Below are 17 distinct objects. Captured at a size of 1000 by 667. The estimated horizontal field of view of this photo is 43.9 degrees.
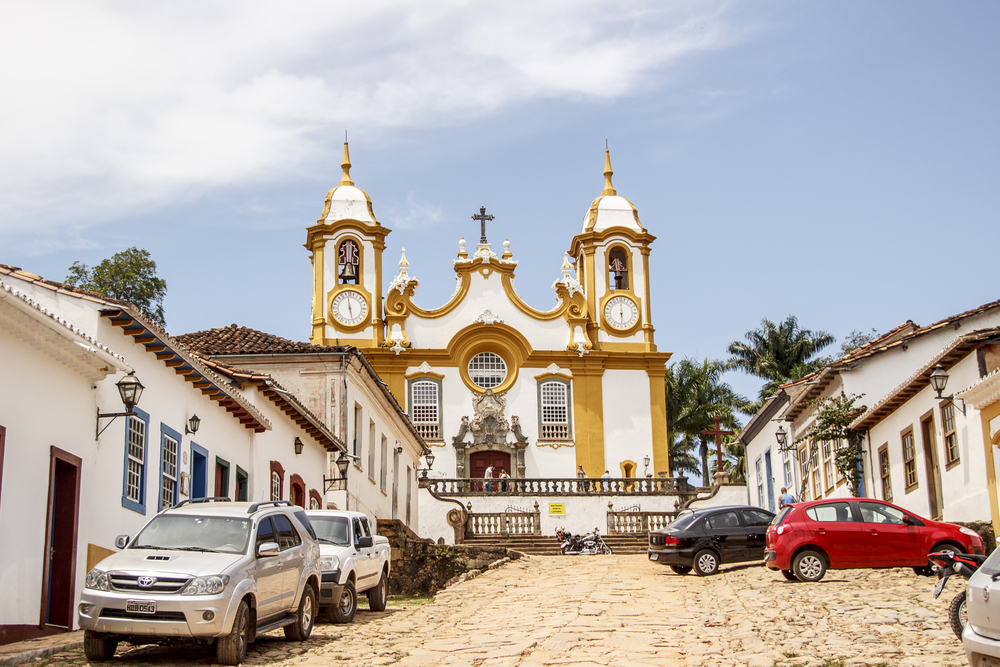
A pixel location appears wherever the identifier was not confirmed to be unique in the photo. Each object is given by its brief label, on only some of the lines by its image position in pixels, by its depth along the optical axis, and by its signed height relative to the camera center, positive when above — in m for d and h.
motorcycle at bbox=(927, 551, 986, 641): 10.94 -0.20
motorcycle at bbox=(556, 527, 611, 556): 35.06 +0.48
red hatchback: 19.00 +0.26
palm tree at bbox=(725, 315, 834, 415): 56.69 +9.35
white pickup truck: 16.03 +0.08
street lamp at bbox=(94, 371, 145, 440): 15.95 +2.29
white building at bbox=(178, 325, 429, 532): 29.14 +4.51
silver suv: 11.58 -0.10
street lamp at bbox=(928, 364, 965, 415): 22.05 +3.04
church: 48.97 +8.58
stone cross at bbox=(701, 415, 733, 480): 45.40 +4.47
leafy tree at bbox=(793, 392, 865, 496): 29.33 +2.87
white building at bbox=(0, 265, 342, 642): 13.67 +1.81
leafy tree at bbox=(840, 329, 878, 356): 55.12 +9.38
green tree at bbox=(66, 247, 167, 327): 45.62 +10.71
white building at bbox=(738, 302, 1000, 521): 22.30 +2.85
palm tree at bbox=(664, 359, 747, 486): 57.97 +7.36
